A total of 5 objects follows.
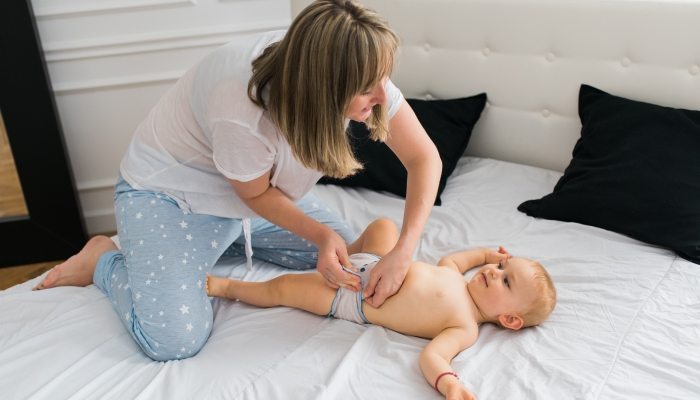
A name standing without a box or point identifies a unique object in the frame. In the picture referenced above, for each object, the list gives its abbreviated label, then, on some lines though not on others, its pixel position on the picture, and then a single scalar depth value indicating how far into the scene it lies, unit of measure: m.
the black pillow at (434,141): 2.06
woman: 1.08
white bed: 1.16
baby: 1.29
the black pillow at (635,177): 1.59
